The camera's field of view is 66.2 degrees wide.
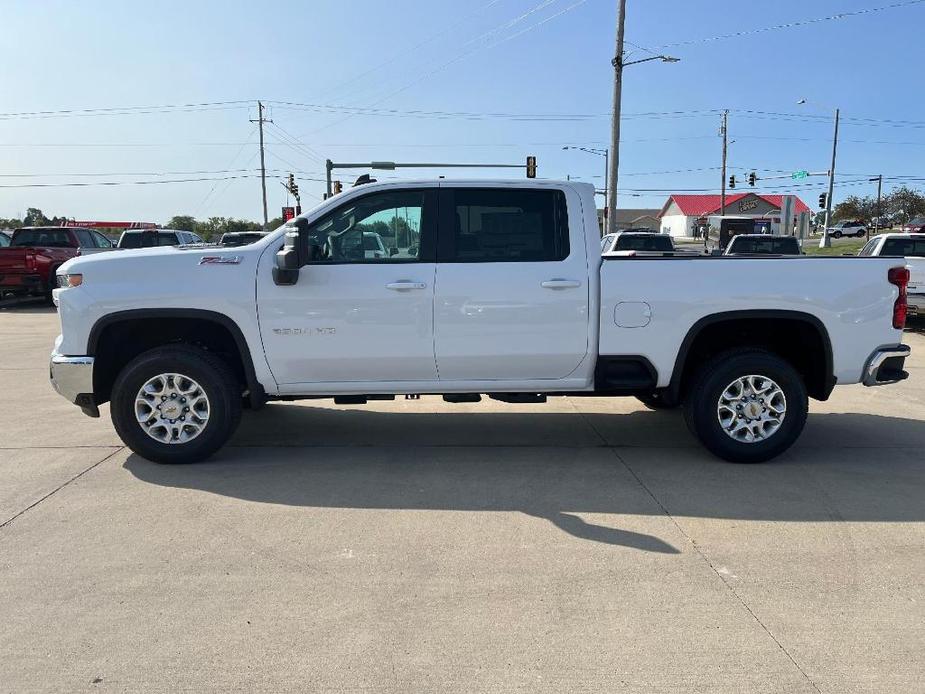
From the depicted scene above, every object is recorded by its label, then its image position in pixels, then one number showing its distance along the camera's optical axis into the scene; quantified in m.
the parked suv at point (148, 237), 19.48
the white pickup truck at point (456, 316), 5.04
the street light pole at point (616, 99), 22.97
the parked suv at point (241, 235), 14.66
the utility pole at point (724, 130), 54.77
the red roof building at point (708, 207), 94.38
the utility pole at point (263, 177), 59.72
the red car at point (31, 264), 16.92
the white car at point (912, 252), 12.66
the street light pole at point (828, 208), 46.72
